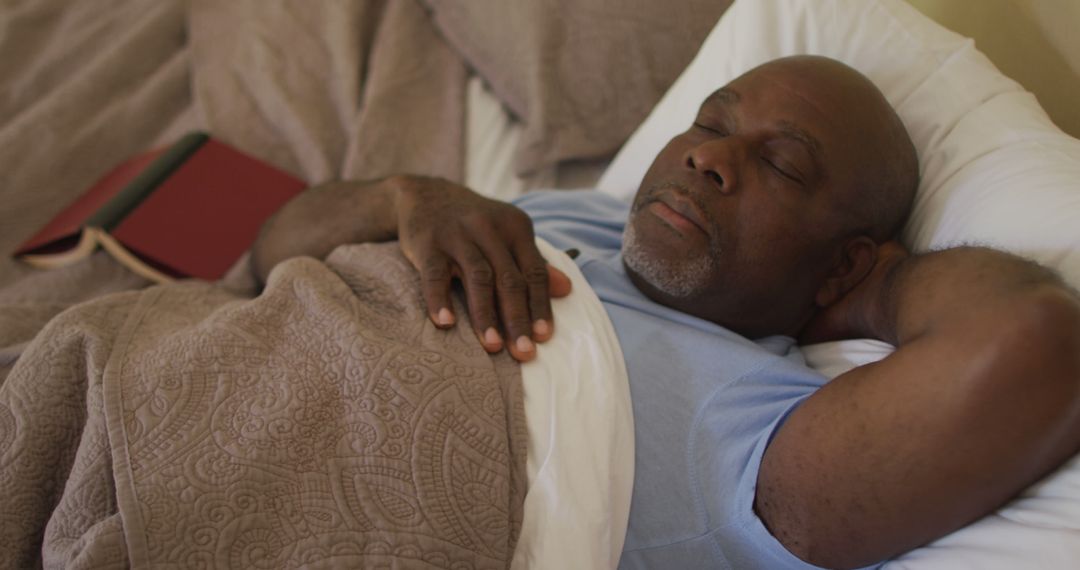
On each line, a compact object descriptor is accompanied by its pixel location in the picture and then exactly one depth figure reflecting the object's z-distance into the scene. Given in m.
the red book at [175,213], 1.34
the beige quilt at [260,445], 0.74
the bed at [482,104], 0.96
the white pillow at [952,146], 0.72
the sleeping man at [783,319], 0.71
